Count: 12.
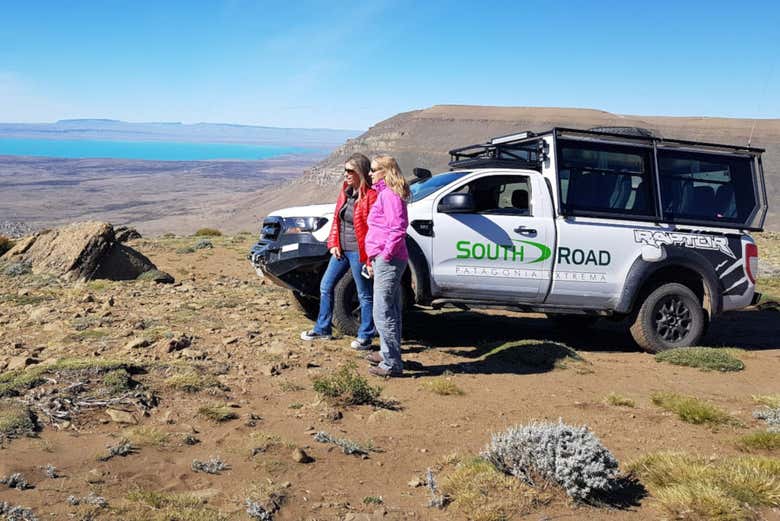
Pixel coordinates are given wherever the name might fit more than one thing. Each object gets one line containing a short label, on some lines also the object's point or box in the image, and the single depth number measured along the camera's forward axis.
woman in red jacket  6.86
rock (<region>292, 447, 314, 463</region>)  4.83
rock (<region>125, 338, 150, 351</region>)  7.19
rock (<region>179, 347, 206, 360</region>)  7.03
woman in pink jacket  6.35
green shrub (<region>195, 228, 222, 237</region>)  27.39
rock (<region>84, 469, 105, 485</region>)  4.24
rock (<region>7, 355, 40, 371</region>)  6.52
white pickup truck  7.91
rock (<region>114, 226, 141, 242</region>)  17.83
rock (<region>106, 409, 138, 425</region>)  5.30
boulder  12.51
